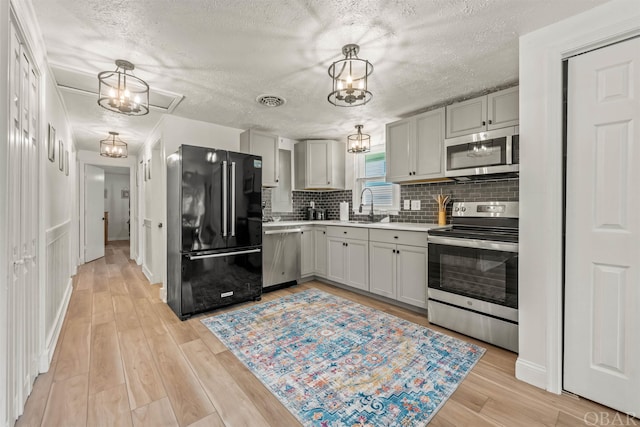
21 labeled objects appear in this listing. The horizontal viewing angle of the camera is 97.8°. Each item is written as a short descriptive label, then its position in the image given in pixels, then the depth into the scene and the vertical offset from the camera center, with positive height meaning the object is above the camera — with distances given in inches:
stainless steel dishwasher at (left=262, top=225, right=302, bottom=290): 148.6 -25.9
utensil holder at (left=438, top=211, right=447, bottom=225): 132.7 -4.4
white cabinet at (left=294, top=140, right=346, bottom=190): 178.1 +28.1
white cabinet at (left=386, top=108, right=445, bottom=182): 120.8 +28.5
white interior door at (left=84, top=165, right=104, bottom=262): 237.1 -2.7
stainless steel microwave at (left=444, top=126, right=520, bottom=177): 98.4 +21.0
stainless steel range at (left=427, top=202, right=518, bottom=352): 87.3 -21.9
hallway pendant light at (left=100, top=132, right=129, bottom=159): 170.4 +37.7
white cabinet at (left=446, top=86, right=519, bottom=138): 99.5 +36.6
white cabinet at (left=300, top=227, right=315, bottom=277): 165.0 -25.7
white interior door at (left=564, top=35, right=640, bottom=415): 61.4 -4.6
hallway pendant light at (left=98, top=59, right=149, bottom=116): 84.3 +35.0
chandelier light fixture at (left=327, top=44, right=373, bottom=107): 77.4 +35.0
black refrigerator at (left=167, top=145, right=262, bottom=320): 116.0 -8.9
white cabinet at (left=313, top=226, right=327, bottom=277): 164.3 -25.0
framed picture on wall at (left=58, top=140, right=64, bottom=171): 123.4 +24.8
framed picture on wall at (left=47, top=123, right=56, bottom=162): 98.7 +23.8
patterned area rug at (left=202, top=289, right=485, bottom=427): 64.0 -45.3
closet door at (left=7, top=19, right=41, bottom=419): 56.9 -4.2
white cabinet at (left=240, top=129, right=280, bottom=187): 157.6 +34.5
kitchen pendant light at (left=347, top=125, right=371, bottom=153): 147.6 +35.0
